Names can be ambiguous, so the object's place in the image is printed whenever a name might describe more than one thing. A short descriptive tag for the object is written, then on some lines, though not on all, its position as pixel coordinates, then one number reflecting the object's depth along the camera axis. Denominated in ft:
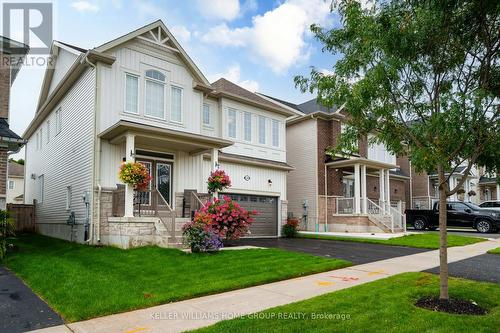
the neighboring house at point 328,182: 69.05
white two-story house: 42.88
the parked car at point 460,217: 69.37
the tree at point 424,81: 18.89
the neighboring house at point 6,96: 40.47
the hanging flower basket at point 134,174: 39.34
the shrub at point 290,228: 62.64
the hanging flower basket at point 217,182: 46.24
